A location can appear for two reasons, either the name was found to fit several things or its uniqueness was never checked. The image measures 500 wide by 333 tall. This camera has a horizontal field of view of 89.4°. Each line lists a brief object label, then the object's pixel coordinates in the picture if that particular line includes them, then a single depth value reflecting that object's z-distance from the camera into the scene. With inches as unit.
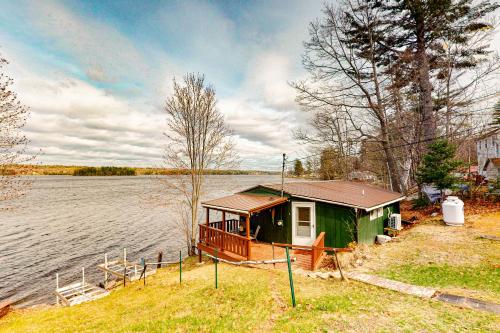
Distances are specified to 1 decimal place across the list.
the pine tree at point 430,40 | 652.7
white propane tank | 506.3
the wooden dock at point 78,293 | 500.4
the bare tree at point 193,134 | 662.5
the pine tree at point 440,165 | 621.3
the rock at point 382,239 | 511.5
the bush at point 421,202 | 732.0
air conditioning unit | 582.6
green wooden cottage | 454.3
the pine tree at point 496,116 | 737.6
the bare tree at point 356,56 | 740.6
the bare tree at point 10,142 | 322.0
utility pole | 512.4
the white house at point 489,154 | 970.5
